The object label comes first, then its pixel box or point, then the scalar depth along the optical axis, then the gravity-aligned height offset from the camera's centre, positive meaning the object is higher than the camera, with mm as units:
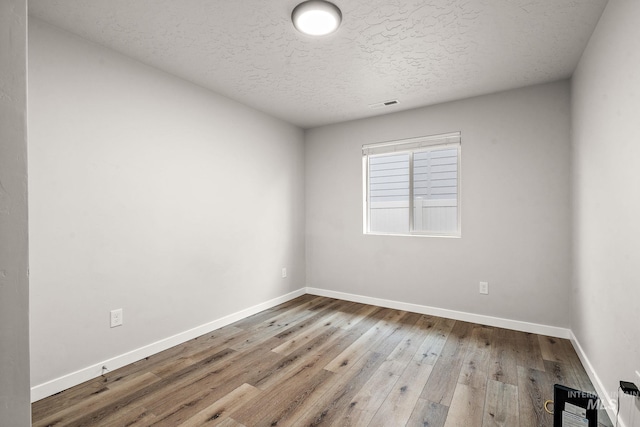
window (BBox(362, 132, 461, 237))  3477 +321
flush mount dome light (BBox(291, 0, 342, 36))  1819 +1199
